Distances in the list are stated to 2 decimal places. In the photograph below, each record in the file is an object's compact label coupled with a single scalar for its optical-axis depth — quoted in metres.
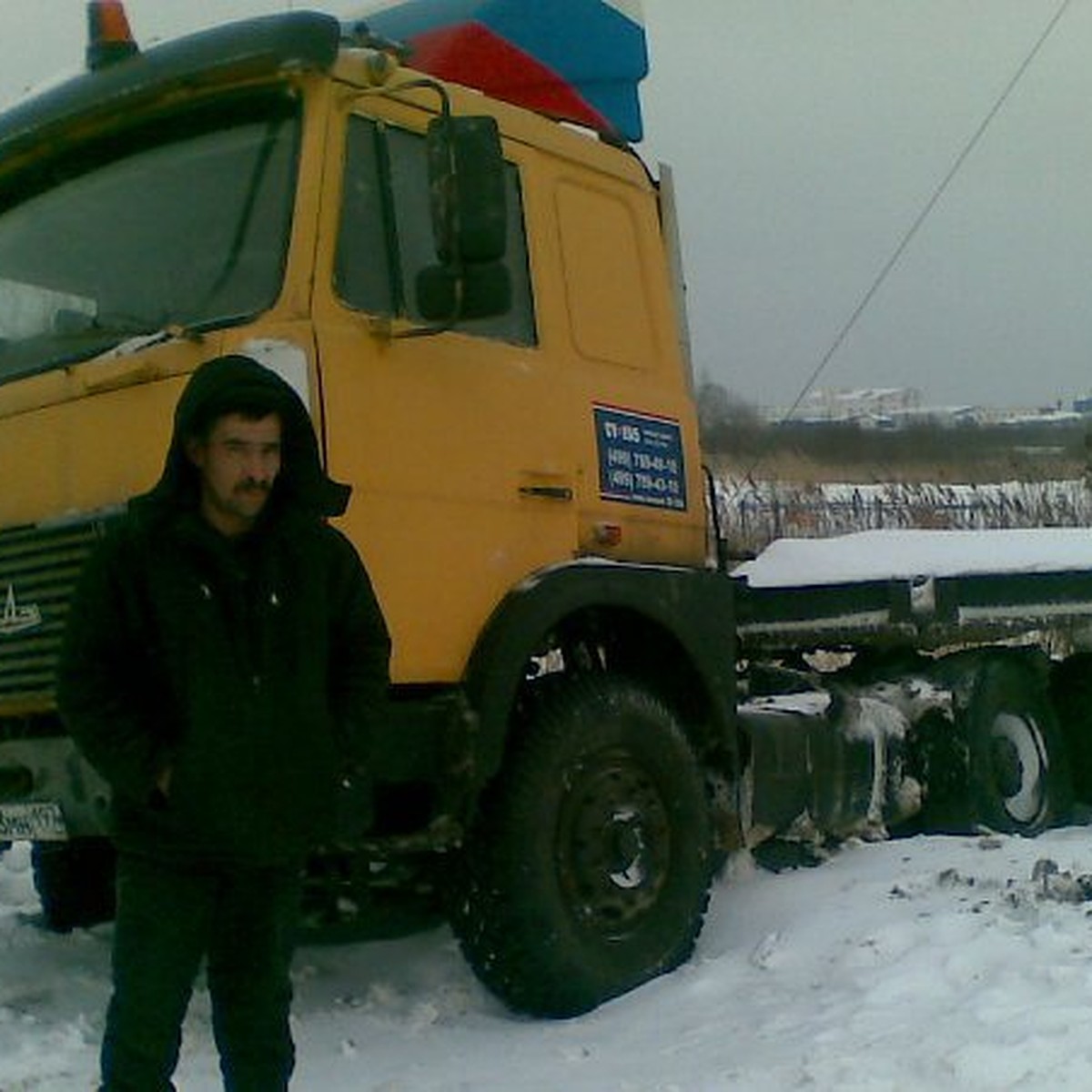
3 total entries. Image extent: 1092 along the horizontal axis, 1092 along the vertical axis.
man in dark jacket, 3.06
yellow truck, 4.30
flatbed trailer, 6.49
